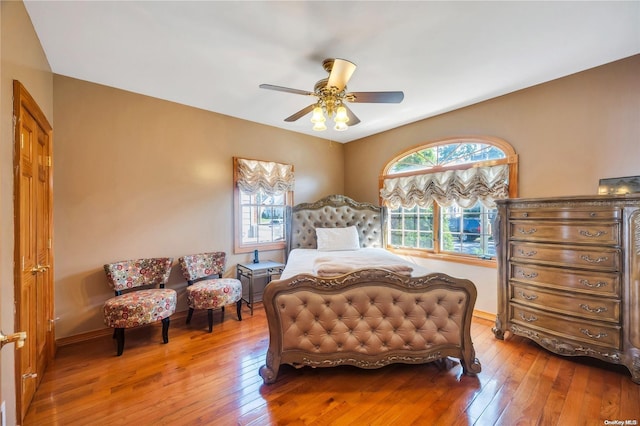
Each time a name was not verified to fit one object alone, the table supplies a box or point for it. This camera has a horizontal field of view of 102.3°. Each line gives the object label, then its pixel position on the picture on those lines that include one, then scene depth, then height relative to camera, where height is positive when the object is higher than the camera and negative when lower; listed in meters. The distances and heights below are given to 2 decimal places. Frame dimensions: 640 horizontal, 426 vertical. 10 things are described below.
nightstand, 3.57 -0.83
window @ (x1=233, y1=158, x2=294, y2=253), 3.92 +0.17
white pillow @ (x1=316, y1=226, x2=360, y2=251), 4.06 -0.43
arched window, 3.29 +0.25
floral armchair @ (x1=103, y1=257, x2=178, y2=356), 2.53 -0.89
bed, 2.08 -0.88
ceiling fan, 2.15 +1.01
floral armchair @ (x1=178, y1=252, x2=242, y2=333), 3.02 -0.89
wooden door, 1.66 -0.24
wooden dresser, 2.10 -0.59
